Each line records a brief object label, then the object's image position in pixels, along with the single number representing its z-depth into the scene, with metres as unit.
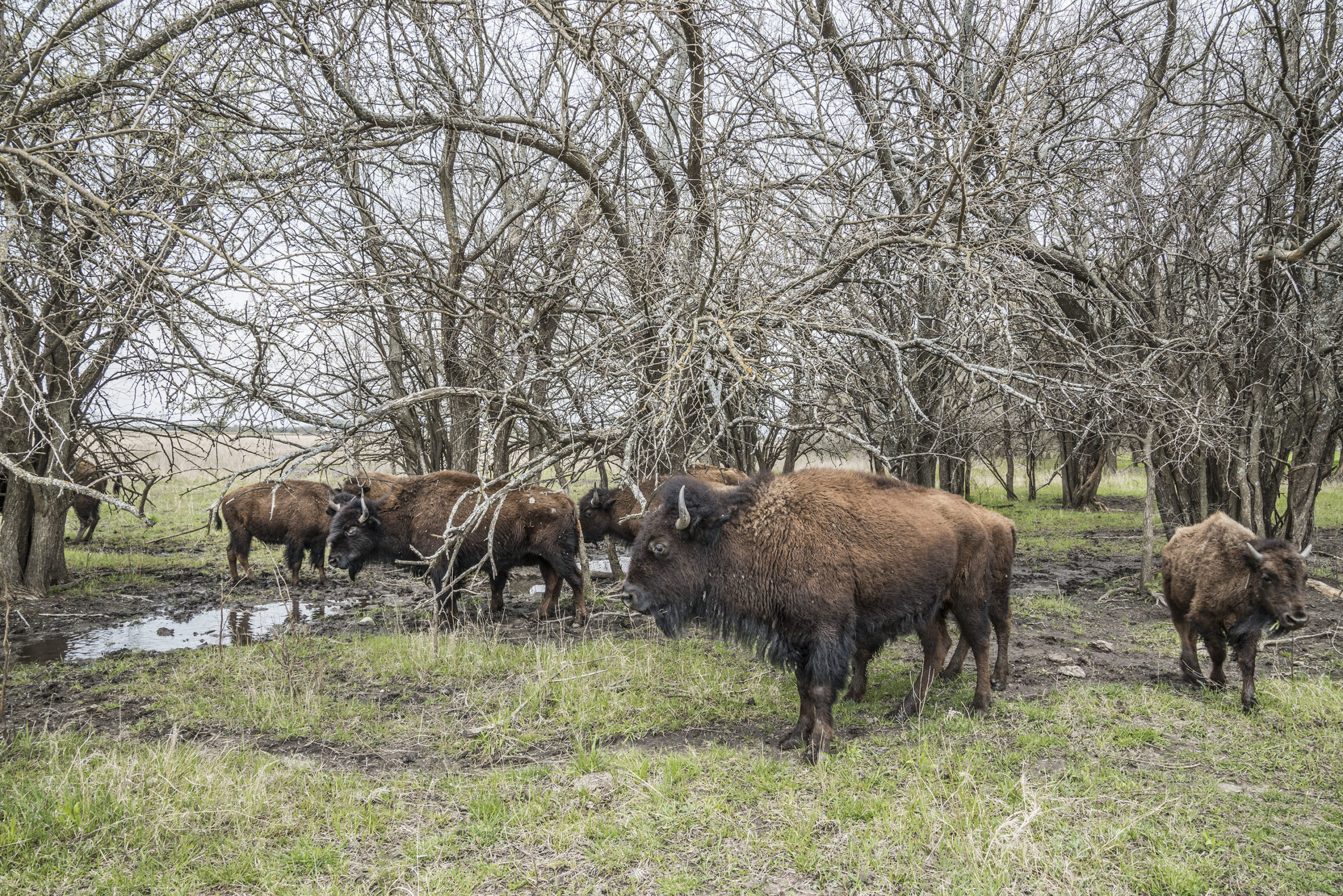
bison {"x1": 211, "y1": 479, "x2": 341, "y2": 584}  12.38
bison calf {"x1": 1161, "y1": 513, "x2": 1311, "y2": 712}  6.35
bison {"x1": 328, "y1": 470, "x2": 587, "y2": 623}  10.20
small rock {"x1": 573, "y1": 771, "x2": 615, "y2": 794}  4.93
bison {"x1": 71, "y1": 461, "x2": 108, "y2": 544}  15.58
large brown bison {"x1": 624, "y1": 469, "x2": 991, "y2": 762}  5.73
